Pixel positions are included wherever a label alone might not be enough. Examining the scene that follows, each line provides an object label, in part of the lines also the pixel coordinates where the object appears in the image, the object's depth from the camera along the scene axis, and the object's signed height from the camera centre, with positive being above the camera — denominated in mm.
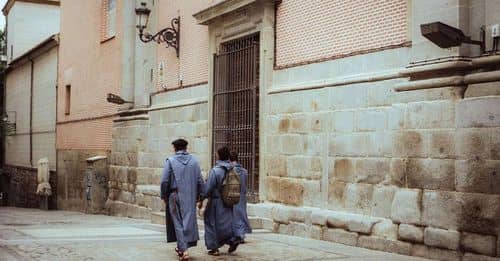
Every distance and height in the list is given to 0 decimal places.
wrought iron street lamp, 16625 +2930
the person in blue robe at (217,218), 9125 -879
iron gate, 12898 +975
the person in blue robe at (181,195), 8828 -561
